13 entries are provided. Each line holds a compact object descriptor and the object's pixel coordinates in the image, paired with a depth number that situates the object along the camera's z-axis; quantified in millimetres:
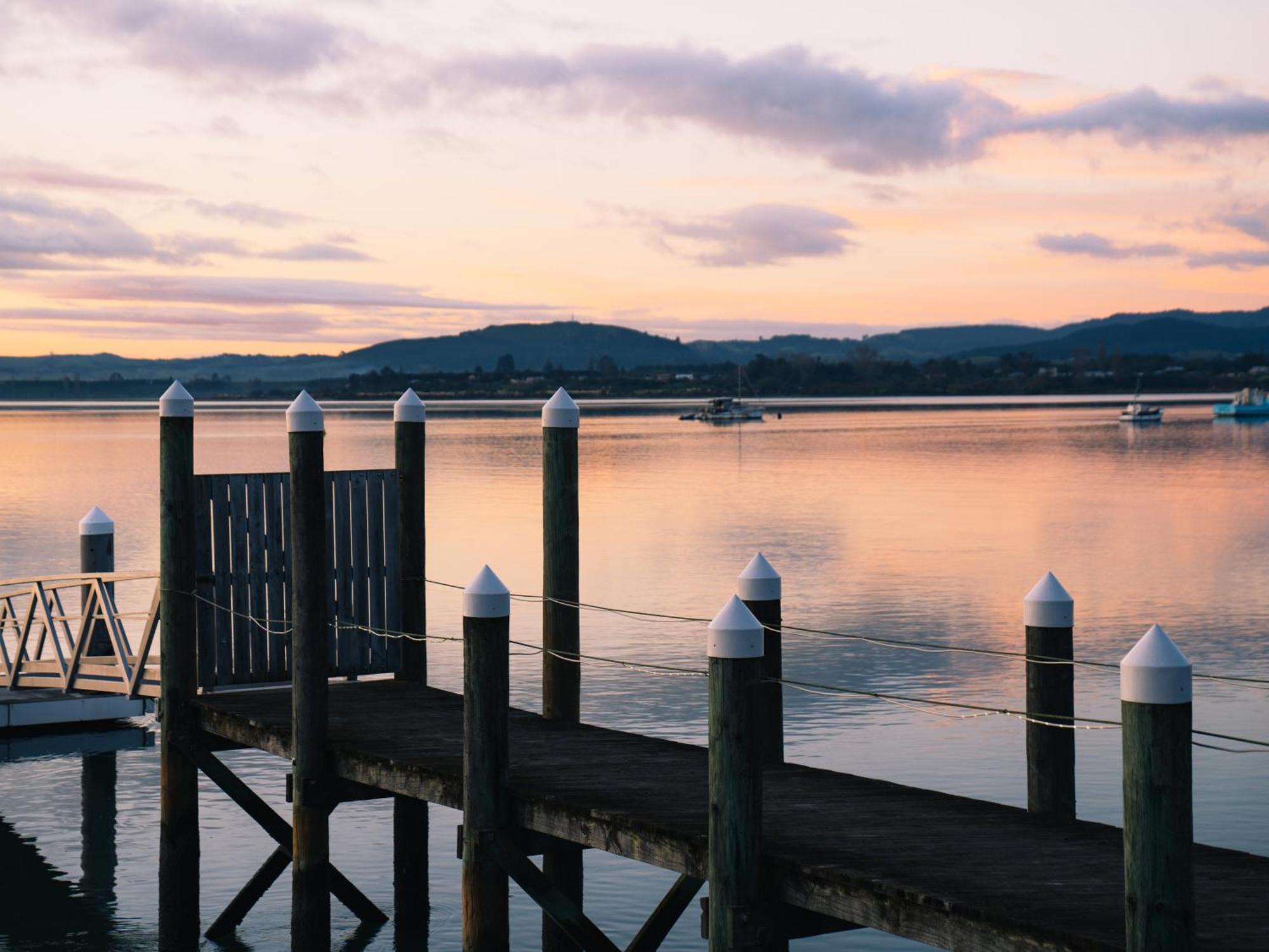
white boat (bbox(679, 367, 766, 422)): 165375
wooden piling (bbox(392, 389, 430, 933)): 13898
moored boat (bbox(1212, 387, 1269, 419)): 163375
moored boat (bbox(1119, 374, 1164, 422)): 157250
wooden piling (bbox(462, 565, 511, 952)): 9844
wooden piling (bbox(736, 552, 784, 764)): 10953
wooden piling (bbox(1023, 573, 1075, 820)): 9852
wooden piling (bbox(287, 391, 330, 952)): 11719
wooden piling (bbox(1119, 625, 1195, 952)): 6492
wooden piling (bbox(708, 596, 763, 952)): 8227
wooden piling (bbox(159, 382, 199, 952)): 13117
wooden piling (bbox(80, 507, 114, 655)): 20531
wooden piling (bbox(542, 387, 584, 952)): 12320
